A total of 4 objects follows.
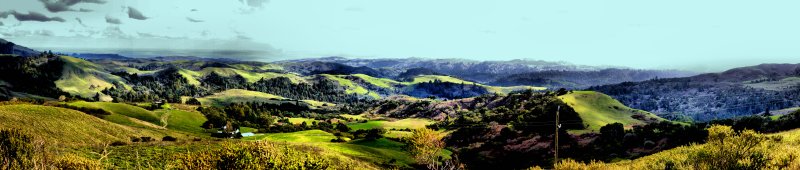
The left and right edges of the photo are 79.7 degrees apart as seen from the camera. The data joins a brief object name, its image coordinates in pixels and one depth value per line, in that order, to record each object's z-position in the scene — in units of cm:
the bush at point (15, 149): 4075
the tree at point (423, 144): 6762
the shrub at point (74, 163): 3664
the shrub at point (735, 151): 3009
